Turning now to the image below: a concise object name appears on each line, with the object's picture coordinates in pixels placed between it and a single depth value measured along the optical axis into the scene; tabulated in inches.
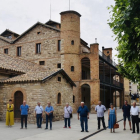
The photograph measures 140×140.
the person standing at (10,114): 436.8
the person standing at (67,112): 423.0
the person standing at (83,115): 377.8
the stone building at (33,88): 502.9
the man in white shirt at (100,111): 407.0
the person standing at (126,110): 406.0
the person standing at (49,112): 411.7
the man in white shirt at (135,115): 356.1
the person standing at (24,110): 421.5
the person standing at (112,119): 364.7
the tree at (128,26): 219.4
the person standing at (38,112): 427.7
